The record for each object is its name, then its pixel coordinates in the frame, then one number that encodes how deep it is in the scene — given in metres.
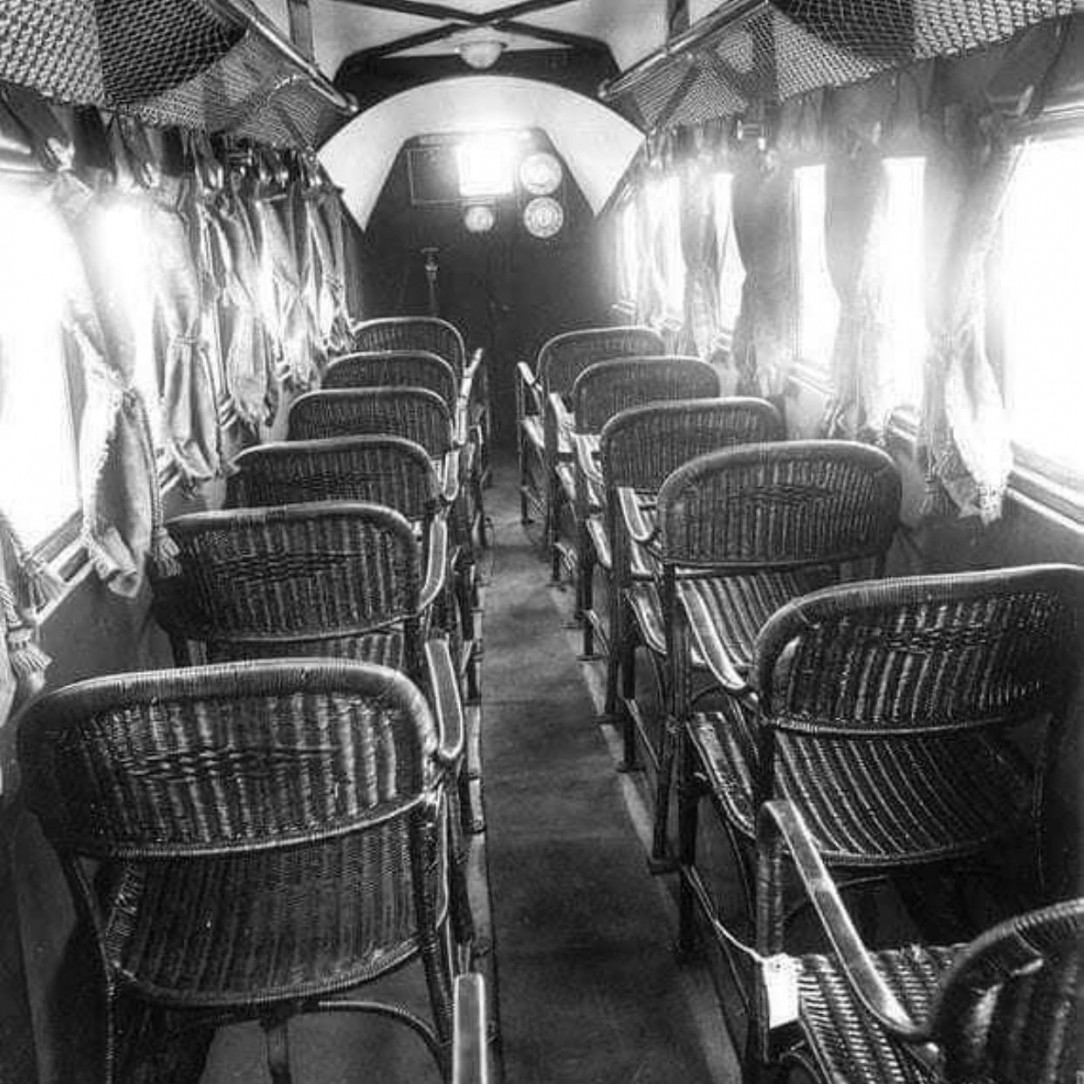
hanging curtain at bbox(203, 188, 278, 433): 4.31
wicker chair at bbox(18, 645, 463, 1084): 1.56
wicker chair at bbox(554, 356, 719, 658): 4.18
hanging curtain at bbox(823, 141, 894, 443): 3.32
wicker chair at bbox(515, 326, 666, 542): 5.32
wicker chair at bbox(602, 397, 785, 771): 3.25
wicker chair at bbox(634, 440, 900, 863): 2.54
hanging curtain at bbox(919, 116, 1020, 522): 2.55
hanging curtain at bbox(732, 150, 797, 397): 4.24
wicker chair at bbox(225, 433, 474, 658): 3.11
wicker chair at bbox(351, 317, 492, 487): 6.36
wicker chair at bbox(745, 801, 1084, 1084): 1.03
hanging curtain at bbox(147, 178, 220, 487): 3.43
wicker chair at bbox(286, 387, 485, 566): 3.98
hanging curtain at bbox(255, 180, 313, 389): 5.17
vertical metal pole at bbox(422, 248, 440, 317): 8.52
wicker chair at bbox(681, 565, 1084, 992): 1.75
